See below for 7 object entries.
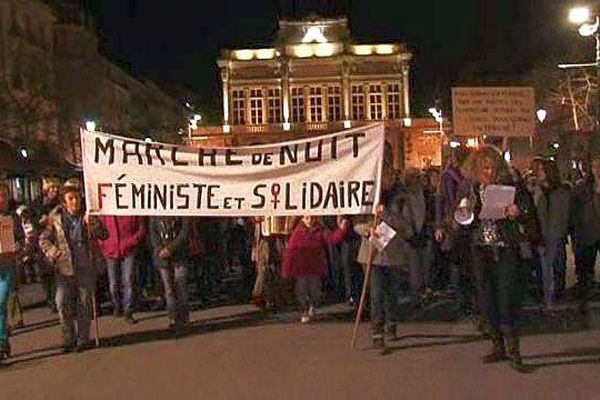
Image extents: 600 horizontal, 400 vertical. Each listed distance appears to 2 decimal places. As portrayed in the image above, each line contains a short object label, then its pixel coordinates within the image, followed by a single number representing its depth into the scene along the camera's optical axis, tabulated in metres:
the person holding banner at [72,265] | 11.84
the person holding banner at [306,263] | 13.93
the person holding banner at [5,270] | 11.45
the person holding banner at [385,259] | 11.18
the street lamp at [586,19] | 22.50
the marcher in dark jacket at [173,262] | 12.97
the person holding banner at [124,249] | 14.18
